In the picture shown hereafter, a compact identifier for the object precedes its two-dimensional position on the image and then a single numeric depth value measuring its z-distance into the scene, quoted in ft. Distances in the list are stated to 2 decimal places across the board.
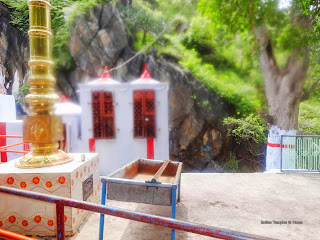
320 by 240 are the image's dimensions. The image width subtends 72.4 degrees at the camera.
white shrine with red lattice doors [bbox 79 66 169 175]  19.67
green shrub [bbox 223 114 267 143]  43.83
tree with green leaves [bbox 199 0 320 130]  23.75
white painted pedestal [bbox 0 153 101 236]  9.52
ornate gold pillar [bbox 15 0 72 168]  10.02
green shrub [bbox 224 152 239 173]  47.62
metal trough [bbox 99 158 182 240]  8.82
